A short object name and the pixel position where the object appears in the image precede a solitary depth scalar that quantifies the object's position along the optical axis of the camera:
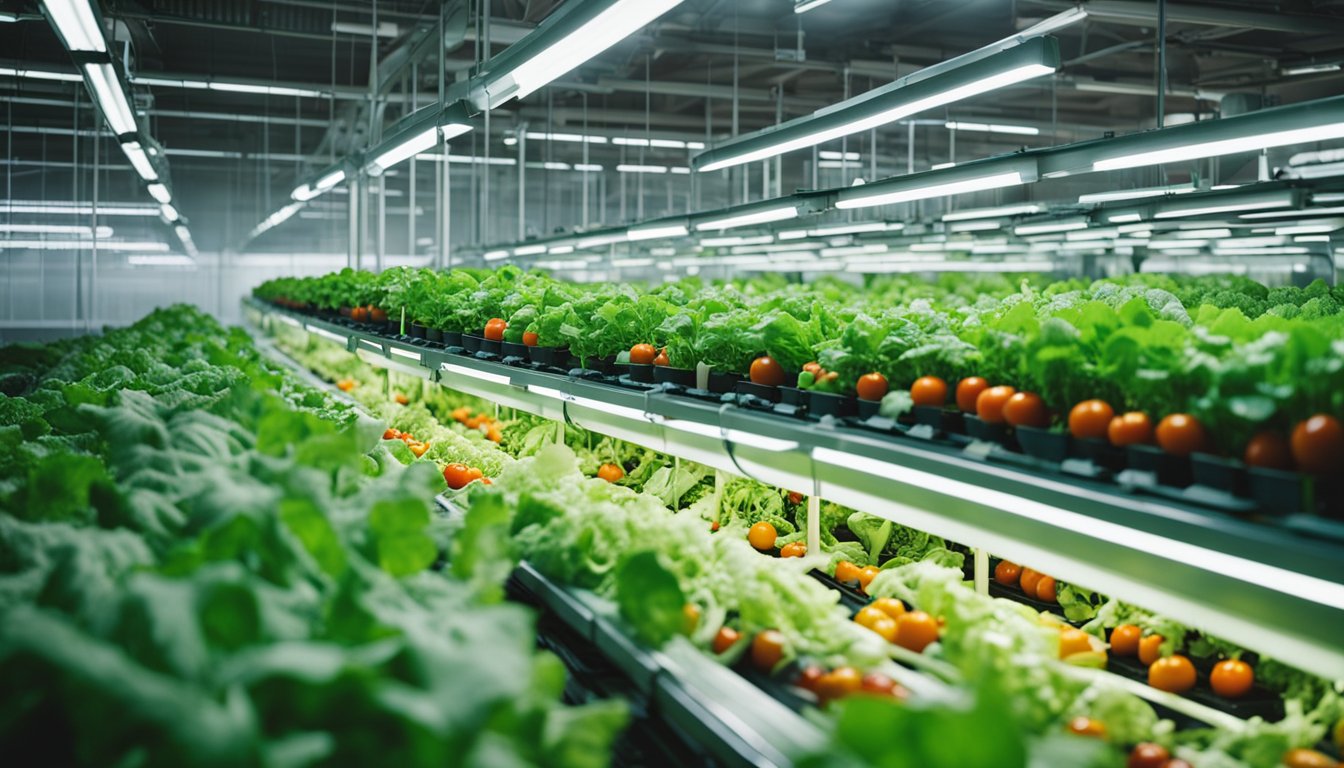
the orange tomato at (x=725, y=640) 2.46
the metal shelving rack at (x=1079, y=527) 1.66
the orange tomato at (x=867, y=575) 3.50
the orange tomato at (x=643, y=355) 4.00
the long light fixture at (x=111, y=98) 5.55
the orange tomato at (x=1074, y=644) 2.69
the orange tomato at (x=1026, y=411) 2.36
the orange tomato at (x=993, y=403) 2.44
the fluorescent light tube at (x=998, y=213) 9.27
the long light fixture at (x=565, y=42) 3.32
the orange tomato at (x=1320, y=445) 1.74
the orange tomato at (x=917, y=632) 2.59
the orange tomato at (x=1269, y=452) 1.85
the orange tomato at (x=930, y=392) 2.68
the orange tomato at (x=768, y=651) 2.41
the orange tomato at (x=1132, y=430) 2.13
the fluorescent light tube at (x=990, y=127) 13.05
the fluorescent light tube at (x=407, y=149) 5.89
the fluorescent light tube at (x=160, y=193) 10.51
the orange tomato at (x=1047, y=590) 3.53
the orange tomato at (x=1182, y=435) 2.01
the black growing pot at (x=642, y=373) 3.96
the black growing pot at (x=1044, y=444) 2.21
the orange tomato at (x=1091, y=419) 2.20
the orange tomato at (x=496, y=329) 5.28
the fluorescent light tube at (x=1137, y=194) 8.52
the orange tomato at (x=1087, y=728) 2.03
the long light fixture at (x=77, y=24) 4.08
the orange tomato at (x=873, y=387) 2.87
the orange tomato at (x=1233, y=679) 2.68
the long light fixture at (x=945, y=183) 5.70
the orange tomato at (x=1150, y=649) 2.87
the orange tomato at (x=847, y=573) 3.59
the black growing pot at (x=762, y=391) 3.34
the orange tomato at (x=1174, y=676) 2.71
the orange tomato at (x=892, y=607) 2.77
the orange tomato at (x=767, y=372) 3.38
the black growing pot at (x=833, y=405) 2.94
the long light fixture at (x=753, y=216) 7.86
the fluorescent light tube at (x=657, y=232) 9.68
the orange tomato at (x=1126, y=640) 2.99
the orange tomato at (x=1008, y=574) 3.77
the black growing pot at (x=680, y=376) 3.77
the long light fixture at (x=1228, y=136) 3.99
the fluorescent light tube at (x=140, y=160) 8.09
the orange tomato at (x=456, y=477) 4.57
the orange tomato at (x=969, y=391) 2.59
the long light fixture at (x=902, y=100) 4.01
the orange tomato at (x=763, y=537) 4.11
